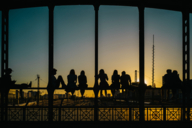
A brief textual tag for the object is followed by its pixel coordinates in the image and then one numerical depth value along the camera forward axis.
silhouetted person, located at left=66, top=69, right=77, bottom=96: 9.98
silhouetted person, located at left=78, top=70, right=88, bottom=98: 10.58
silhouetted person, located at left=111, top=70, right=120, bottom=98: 11.12
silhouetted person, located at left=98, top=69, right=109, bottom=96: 11.16
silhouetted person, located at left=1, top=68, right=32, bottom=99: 9.24
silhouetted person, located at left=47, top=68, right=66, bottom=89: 9.52
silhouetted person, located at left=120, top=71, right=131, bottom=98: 11.50
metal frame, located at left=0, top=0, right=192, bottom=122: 9.03
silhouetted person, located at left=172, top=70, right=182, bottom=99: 10.00
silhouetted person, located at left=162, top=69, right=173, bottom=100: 10.26
